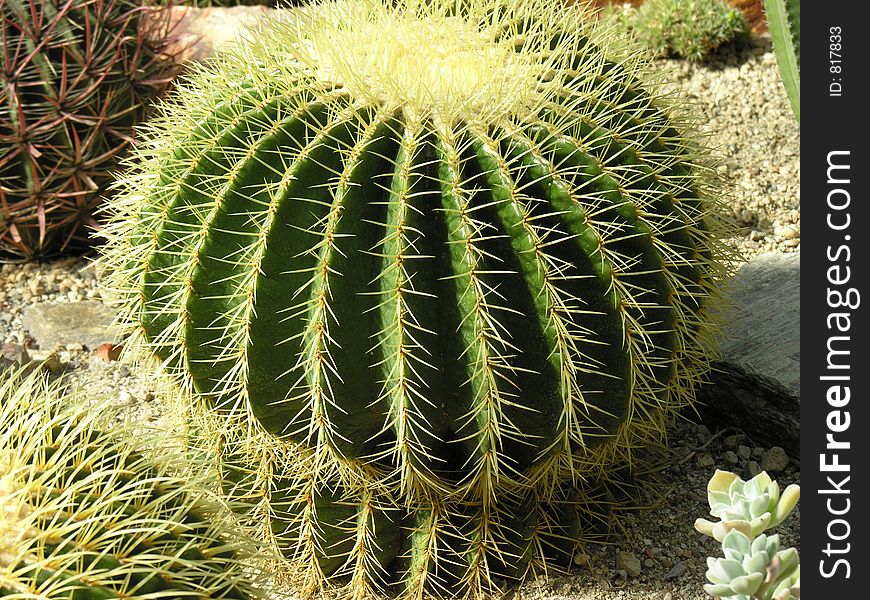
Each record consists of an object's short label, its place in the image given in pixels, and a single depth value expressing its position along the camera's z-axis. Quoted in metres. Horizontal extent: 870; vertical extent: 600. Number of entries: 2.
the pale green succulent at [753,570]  1.53
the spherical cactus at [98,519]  1.55
